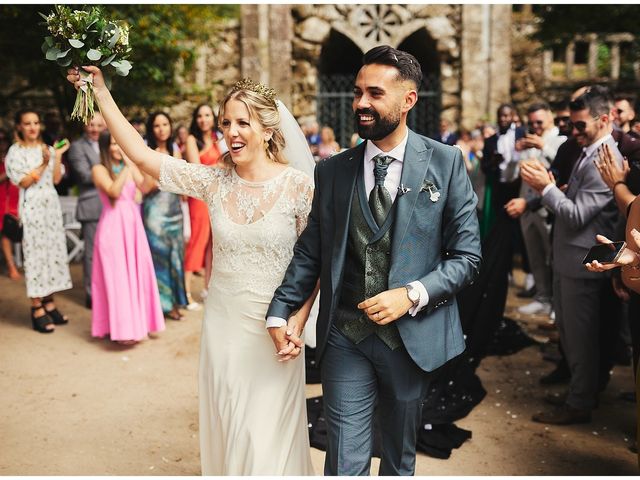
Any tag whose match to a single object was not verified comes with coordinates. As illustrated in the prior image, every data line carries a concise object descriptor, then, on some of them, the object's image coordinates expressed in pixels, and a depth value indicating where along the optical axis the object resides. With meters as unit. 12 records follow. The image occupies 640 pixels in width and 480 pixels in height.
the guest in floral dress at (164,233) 8.00
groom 3.06
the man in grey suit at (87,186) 8.38
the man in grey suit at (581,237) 5.05
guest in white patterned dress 7.54
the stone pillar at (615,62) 17.59
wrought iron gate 18.03
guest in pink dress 7.09
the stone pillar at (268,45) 16.98
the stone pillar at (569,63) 18.16
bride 3.64
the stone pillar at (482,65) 17.52
